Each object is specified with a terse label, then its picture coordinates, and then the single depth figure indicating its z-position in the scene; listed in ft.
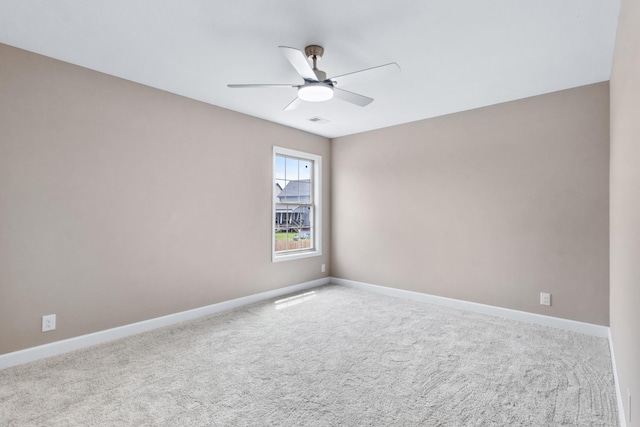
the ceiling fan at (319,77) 7.48
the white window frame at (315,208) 16.65
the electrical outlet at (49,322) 9.11
